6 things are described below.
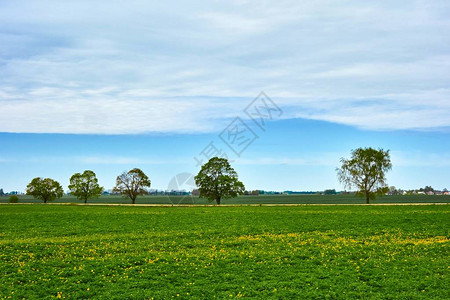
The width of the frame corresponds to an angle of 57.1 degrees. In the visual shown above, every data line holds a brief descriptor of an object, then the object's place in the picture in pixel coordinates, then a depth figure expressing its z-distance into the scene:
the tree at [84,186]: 121.50
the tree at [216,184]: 98.93
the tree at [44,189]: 125.31
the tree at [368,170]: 94.62
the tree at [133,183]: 112.75
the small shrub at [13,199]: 129.25
